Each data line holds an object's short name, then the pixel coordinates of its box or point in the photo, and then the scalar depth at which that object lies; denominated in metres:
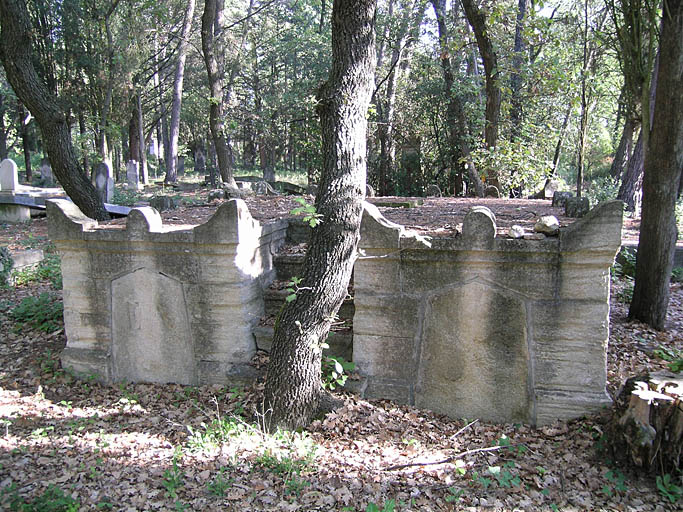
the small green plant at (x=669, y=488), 3.35
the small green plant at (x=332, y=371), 4.57
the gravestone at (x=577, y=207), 6.15
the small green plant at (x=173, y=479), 3.40
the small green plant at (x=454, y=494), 3.36
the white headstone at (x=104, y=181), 16.28
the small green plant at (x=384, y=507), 3.11
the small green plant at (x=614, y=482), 3.51
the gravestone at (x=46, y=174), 23.57
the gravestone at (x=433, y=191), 12.80
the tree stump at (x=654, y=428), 3.47
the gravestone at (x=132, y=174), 22.25
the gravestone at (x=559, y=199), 7.98
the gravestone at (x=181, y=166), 33.31
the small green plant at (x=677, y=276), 8.59
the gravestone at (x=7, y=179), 16.14
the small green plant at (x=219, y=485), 3.40
